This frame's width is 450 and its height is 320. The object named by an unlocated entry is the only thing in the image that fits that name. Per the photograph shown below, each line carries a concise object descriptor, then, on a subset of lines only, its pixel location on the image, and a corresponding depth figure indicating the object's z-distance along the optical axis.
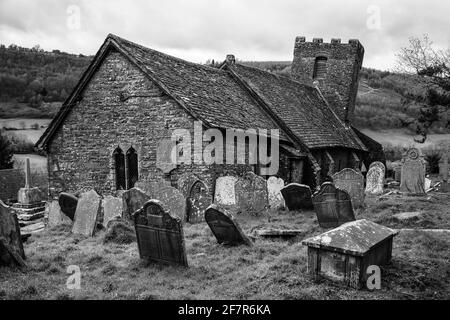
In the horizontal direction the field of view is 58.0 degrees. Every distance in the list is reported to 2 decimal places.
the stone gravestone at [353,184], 13.63
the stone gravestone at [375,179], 17.60
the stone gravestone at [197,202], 12.52
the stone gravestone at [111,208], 12.51
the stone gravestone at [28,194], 18.64
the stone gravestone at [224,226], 9.35
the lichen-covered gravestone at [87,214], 11.80
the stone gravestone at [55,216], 13.41
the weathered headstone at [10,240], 7.87
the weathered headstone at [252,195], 13.29
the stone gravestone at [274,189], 14.63
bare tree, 19.98
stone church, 15.43
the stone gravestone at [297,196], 13.46
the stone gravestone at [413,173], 15.43
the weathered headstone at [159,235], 8.09
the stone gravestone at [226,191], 14.41
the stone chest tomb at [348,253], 6.77
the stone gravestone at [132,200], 12.24
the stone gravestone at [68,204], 13.06
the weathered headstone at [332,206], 11.09
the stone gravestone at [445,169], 23.14
